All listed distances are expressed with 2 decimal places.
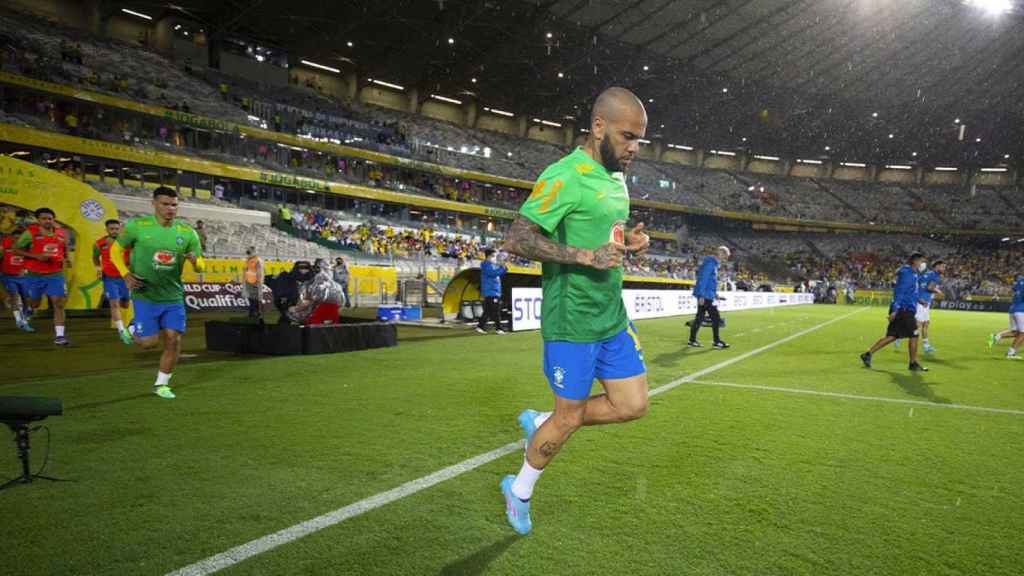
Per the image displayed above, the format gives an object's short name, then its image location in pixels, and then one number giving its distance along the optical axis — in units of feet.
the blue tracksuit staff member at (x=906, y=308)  28.45
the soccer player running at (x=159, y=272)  18.83
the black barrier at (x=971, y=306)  135.16
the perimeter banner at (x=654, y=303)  48.81
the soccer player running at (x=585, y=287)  8.82
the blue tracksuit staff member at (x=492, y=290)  44.73
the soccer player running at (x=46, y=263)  32.63
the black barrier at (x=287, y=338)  30.99
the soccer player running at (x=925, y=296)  36.40
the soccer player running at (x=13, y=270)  33.11
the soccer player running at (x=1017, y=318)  36.45
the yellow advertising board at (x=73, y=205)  45.73
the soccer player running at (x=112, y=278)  35.55
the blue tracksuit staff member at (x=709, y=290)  37.47
